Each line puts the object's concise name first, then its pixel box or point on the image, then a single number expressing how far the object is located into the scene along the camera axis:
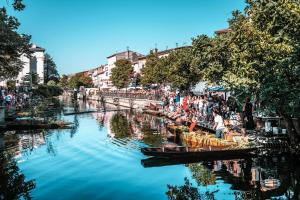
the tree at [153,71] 58.46
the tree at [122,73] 91.50
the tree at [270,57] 15.64
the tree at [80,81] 152.88
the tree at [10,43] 21.80
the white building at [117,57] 131.00
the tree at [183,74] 44.22
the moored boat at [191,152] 18.22
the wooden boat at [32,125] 30.86
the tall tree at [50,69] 124.39
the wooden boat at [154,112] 45.24
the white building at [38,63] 109.35
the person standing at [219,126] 21.16
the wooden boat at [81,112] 50.74
